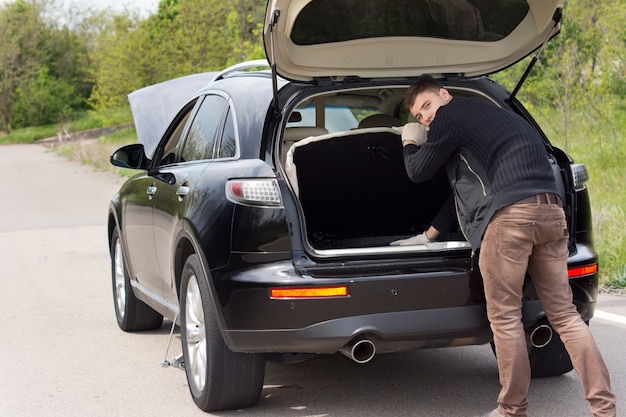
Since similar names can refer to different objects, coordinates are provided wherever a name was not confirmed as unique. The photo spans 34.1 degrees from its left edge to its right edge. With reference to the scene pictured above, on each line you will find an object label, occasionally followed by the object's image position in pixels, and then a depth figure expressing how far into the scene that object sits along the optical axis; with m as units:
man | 4.47
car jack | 5.55
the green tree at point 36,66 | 67.12
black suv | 4.55
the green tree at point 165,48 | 38.25
